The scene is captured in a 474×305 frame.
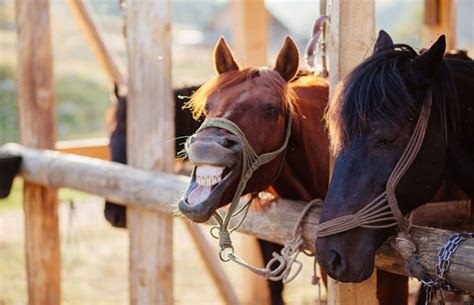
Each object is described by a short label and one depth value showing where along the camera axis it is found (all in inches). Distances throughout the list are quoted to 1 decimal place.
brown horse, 199.0
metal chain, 177.3
